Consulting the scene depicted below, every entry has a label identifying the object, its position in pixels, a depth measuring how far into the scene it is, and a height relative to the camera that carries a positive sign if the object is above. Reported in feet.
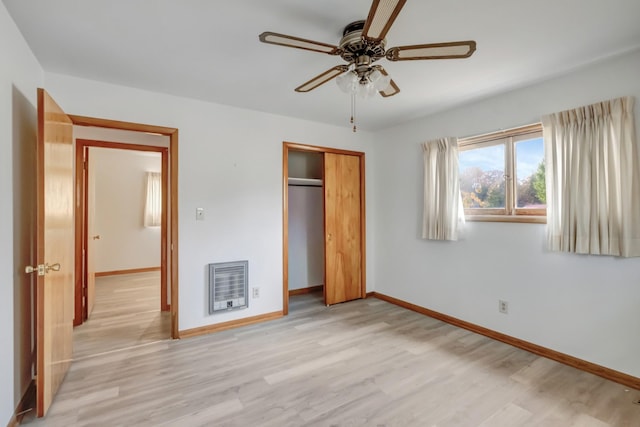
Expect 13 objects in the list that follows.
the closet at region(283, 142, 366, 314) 13.19 -0.38
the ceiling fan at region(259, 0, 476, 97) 4.72 +2.85
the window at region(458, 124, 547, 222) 9.06 +1.27
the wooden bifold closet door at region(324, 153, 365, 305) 13.23 -0.61
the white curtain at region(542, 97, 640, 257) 7.08 +0.87
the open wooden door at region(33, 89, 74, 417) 5.82 -0.74
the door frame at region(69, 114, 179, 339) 8.76 +0.94
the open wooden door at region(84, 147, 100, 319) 11.70 -1.02
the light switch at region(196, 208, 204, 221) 10.21 +0.05
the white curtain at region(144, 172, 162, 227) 20.53 +0.94
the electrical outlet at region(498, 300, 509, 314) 9.52 -2.95
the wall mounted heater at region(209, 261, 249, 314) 10.44 -2.52
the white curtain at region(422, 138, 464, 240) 10.82 +0.84
